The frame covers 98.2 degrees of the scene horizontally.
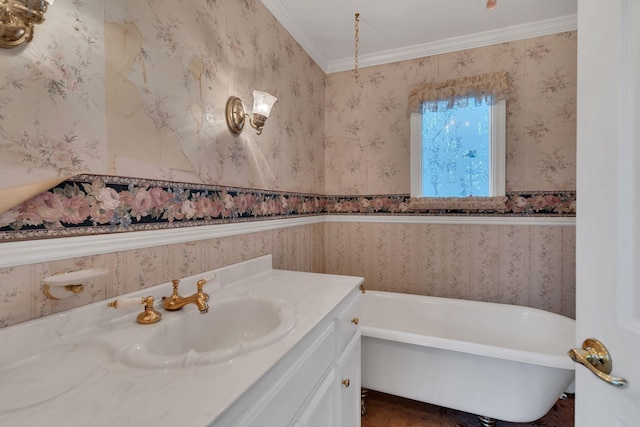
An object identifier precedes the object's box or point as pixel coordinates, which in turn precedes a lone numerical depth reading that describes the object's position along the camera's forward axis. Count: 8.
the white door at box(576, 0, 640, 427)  0.49
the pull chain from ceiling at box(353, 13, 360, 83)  1.90
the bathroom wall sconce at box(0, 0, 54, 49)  0.63
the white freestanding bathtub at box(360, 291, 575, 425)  1.34
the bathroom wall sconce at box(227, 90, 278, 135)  1.37
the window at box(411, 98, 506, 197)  2.11
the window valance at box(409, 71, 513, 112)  2.05
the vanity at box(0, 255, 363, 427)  0.48
